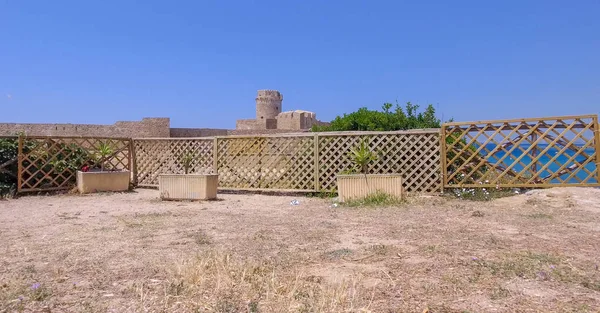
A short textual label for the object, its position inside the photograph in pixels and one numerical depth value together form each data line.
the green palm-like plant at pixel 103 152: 9.57
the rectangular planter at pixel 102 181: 8.89
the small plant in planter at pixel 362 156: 7.54
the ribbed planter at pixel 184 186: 7.81
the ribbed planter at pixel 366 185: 7.07
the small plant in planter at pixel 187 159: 8.46
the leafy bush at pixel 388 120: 10.30
